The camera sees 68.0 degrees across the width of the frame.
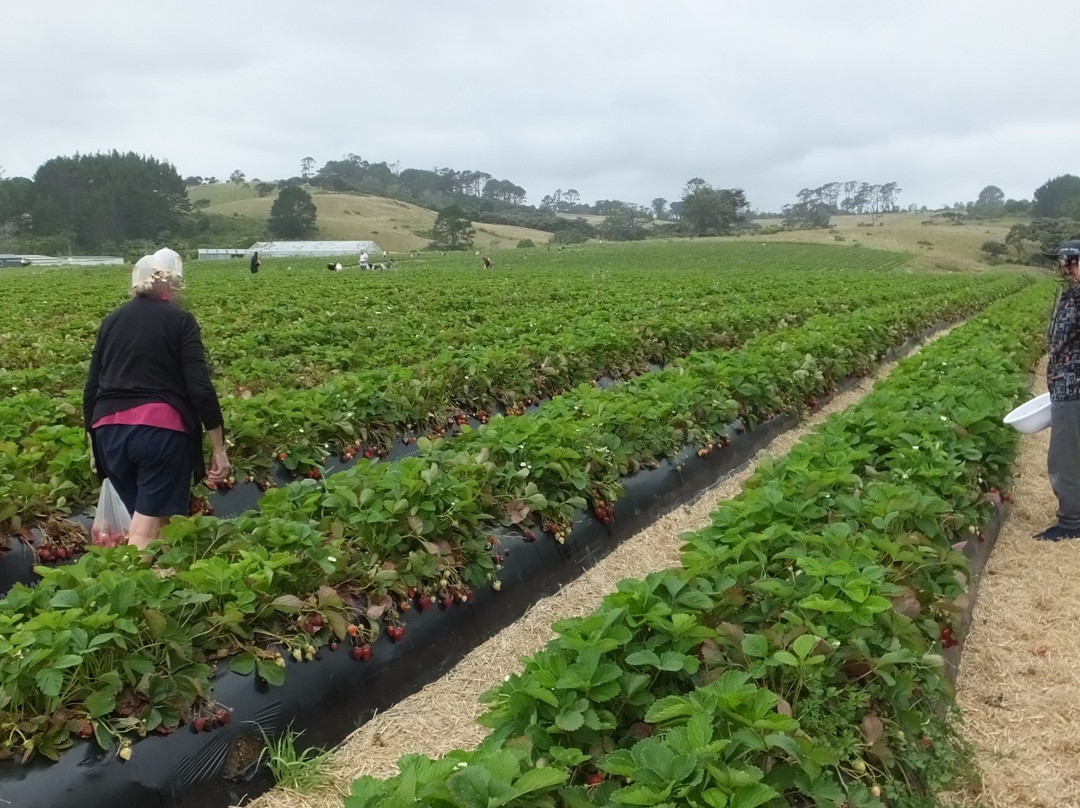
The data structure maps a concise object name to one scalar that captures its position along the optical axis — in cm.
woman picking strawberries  395
